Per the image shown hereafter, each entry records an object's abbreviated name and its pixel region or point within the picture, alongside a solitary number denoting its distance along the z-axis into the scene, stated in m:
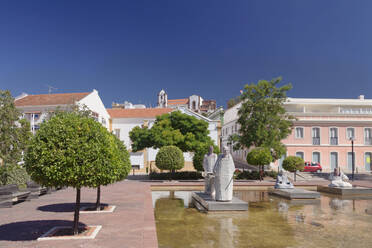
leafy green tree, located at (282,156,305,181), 24.41
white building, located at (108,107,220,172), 41.22
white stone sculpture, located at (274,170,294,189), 17.22
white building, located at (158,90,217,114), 107.49
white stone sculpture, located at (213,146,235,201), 12.08
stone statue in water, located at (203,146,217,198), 14.56
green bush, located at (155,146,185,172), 23.48
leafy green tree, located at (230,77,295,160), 28.02
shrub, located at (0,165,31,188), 14.62
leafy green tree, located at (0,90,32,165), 16.23
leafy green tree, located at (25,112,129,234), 6.55
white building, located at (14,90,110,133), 36.84
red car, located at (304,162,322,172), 33.91
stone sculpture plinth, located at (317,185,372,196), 17.48
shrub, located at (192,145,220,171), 24.69
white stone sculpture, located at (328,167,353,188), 18.16
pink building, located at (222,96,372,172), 36.47
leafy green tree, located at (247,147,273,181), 24.64
